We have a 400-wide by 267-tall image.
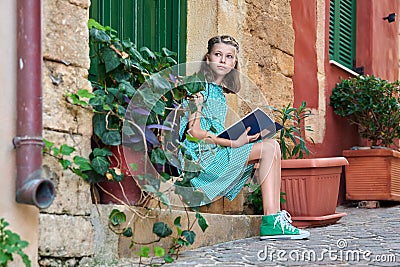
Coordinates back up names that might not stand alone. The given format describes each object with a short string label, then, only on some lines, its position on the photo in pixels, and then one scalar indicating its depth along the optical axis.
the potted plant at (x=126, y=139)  3.36
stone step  3.38
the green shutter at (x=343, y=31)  7.20
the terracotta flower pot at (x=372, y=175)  6.74
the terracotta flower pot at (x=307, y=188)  5.06
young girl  4.17
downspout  2.91
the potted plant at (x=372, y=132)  6.77
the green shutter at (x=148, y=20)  4.30
